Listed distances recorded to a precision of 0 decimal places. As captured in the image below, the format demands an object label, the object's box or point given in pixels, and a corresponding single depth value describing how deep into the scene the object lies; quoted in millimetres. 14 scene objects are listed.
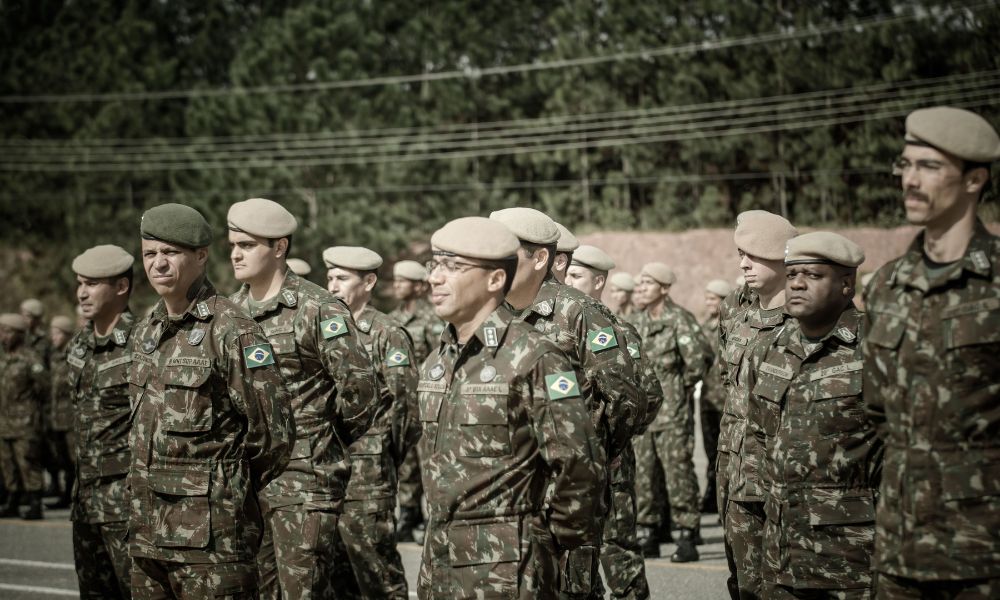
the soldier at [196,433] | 5645
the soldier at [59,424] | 15586
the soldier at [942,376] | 4195
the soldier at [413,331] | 12867
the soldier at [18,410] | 15102
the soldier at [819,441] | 5641
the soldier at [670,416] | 11312
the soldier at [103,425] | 7320
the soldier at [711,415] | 13664
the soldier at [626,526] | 7637
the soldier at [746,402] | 6629
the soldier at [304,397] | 6906
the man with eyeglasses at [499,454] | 4762
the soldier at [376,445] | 8023
